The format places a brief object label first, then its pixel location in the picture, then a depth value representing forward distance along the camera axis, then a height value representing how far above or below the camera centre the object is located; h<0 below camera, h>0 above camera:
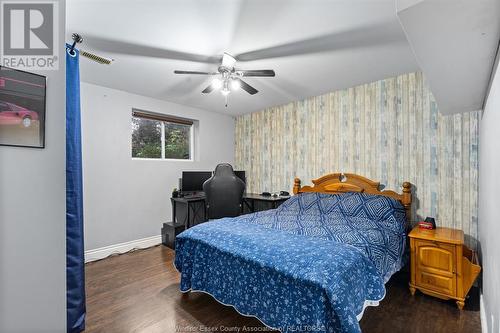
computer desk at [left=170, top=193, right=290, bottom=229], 3.74 -0.58
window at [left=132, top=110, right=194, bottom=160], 3.84 +0.50
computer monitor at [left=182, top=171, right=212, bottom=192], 4.01 -0.23
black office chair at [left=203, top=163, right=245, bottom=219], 3.13 -0.35
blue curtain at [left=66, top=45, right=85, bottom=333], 1.63 -0.23
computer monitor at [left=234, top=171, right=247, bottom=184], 4.72 -0.16
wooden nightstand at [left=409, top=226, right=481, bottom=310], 2.09 -0.89
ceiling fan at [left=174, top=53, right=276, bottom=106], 2.33 +0.91
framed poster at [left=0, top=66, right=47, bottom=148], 0.92 +0.23
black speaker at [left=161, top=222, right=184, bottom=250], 3.65 -1.01
